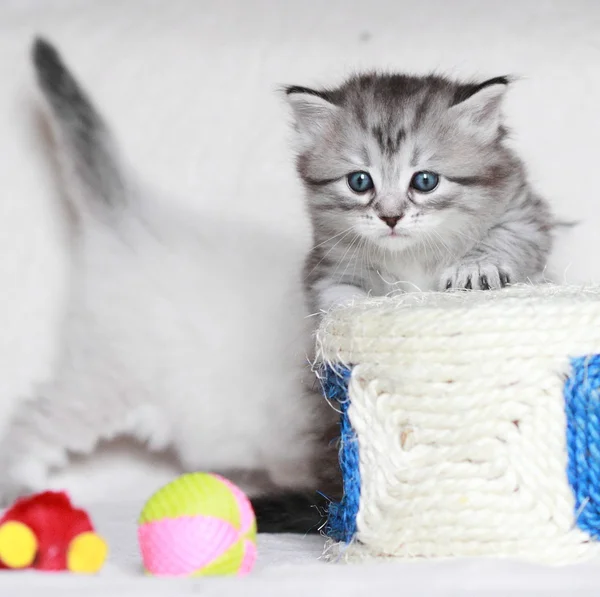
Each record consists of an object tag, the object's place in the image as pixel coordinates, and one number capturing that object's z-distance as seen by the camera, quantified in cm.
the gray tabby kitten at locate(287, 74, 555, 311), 76
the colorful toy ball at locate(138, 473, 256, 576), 63
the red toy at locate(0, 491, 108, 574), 62
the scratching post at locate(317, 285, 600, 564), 66
